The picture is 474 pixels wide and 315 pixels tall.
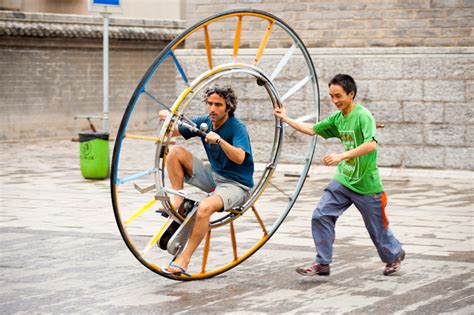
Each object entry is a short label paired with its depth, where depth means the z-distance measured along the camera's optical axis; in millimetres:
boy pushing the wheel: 12987
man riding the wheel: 12441
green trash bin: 24231
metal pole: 24381
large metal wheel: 11952
